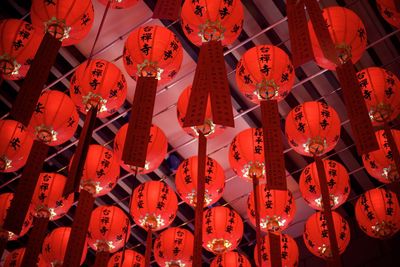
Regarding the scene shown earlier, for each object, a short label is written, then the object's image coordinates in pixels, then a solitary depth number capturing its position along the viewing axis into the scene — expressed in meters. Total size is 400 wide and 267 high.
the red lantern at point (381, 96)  4.58
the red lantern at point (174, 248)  5.16
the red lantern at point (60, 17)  4.11
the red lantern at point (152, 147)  4.80
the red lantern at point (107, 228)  5.06
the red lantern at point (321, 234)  5.06
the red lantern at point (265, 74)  4.30
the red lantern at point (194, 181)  4.95
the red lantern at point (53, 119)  4.46
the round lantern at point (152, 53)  4.28
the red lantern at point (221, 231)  5.08
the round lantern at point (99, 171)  4.79
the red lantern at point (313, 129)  4.52
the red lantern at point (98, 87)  4.43
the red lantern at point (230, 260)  5.54
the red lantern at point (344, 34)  4.21
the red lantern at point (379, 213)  4.92
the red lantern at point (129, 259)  5.62
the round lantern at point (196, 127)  4.47
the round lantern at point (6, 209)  5.20
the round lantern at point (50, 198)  4.94
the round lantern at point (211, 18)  4.11
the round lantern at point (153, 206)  4.93
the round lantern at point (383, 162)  4.83
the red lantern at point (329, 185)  4.90
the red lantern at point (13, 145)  4.69
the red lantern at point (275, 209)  4.90
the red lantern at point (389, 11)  4.27
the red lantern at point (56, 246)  5.22
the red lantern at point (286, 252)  5.35
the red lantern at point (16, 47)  4.33
